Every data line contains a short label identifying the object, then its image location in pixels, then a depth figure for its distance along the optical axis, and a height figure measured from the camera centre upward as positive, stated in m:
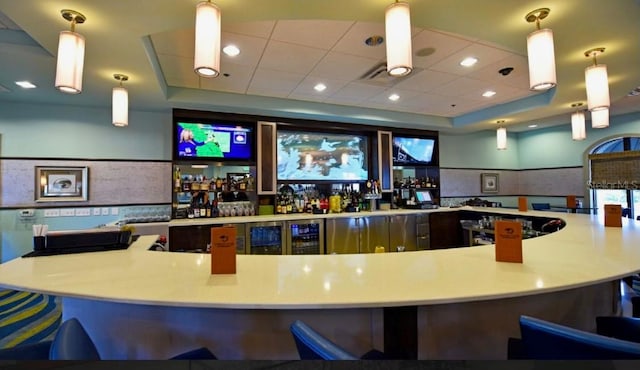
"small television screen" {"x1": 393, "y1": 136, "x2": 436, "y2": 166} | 5.81 +0.93
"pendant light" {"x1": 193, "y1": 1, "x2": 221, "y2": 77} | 1.67 +0.95
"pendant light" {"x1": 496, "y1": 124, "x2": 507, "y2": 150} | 5.18 +1.02
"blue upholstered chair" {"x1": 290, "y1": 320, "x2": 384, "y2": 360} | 0.78 -0.43
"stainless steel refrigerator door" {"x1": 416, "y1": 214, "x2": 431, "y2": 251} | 5.25 -0.71
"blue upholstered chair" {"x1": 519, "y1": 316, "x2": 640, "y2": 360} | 0.82 -0.47
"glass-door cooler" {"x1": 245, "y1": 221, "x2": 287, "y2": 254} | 4.13 -0.61
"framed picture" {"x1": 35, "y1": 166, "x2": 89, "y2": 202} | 3.83 +0.21
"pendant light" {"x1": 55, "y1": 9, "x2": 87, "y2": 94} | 1.87 +0.94
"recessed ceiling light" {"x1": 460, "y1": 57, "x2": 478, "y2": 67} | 3.17 +1.50
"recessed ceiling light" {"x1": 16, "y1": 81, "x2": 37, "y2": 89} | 3.11 +1.29
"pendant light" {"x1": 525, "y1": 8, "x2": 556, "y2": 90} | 1.94 +0.93
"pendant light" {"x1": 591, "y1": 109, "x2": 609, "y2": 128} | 3.05 +0.80
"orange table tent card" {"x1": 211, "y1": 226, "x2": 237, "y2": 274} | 1.48 -0.28
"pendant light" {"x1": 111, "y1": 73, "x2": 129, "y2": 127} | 2.89 +0.94
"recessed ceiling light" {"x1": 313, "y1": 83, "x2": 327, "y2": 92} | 3.88 +1.51
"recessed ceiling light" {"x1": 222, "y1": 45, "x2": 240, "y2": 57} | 2.83 +1.49
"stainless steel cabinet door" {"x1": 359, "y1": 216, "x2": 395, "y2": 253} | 4.76 -0.64
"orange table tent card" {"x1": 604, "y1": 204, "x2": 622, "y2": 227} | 2.85 -0.24
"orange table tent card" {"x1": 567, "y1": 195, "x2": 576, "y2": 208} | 4.19 -0.14
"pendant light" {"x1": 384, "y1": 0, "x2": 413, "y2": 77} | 1.71 +0.96
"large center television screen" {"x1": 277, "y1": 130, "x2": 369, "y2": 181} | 4.94 +0.73
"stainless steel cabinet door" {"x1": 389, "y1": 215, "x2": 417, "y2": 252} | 5.00 -0.67
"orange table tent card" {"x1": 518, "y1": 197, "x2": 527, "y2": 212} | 4.32 -0.18
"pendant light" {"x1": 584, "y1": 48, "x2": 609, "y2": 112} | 2.53 +0.94
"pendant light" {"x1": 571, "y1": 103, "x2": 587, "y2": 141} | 4.18 +0.99
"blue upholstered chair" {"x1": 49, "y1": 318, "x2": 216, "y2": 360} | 0.86 -0.47
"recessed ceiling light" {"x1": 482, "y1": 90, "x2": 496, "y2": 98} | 4.30 +1.54
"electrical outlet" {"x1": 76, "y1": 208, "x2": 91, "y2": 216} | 3.97 -0.18
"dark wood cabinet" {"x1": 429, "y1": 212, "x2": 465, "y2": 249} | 5.39 -0.70
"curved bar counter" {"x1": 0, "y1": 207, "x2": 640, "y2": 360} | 1.18 -0.41
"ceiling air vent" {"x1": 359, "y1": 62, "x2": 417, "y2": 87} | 3.35 +1.50
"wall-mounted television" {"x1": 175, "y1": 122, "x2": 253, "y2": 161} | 4.26 +0.87
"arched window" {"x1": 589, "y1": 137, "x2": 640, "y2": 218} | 5.66 +0.38
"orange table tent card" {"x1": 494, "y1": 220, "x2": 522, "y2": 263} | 1.64 -0.28
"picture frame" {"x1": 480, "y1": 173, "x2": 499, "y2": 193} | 6.91 +0.27
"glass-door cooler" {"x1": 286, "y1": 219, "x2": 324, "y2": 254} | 4.40 -0.64
